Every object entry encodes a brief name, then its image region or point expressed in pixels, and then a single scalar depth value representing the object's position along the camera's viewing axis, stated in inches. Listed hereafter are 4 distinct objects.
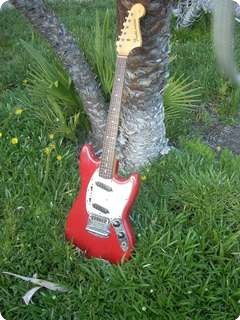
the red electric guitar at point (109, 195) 61.0
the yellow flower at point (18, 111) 87.5
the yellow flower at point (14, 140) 82.2
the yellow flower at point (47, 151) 79.9
